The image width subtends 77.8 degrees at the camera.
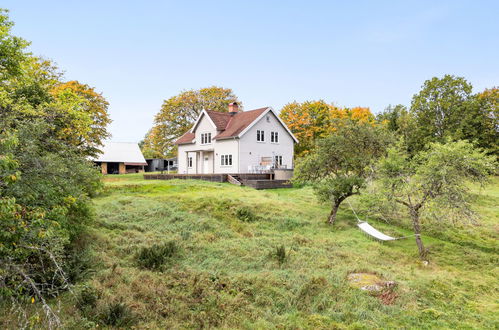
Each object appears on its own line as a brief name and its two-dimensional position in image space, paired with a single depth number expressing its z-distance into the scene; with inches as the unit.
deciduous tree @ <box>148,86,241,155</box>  1748.3
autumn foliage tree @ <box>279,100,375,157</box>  1600.6
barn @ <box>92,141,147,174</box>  1797.5
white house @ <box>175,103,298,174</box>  1194.0
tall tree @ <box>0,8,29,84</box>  420.8
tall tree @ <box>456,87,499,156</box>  1406.3
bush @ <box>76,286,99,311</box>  245.0
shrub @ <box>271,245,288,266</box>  390.0
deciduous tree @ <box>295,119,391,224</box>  584.1
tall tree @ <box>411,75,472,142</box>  1464.1
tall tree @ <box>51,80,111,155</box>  1131.9
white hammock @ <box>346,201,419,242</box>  490.9
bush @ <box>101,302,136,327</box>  230.7
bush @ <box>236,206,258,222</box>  577.3
